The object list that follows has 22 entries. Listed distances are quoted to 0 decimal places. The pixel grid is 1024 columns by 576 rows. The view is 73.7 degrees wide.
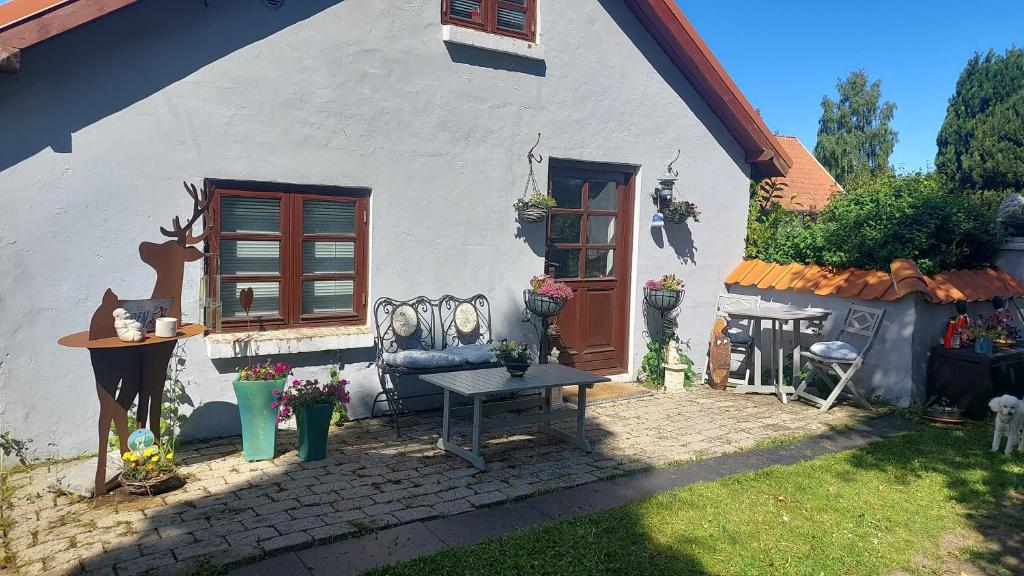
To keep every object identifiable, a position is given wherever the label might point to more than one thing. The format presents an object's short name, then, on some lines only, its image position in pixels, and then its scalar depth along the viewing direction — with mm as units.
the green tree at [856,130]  35875
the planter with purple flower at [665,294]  8281
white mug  4781
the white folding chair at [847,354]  7434
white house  5320
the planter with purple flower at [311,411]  5480
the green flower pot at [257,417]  5418
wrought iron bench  6496
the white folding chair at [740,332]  8727
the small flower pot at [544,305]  7402
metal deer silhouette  4660
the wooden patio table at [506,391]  5473
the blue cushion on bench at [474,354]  6629
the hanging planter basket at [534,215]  7465
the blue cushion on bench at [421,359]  6414
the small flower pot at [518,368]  5723
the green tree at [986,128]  20812
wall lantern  8562
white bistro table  7902
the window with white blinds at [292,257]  6145
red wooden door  8211
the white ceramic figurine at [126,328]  4586
